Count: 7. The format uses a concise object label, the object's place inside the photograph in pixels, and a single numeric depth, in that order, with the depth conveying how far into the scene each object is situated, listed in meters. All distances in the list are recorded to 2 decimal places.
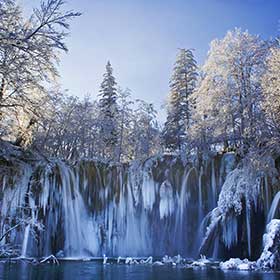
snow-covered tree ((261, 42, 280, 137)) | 15.91
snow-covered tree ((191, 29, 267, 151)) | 20.11
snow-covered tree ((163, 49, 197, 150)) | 31.72
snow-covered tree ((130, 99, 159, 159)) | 34.53
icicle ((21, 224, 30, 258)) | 17.44
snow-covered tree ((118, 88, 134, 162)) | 34.25
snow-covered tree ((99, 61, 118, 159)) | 31.48
